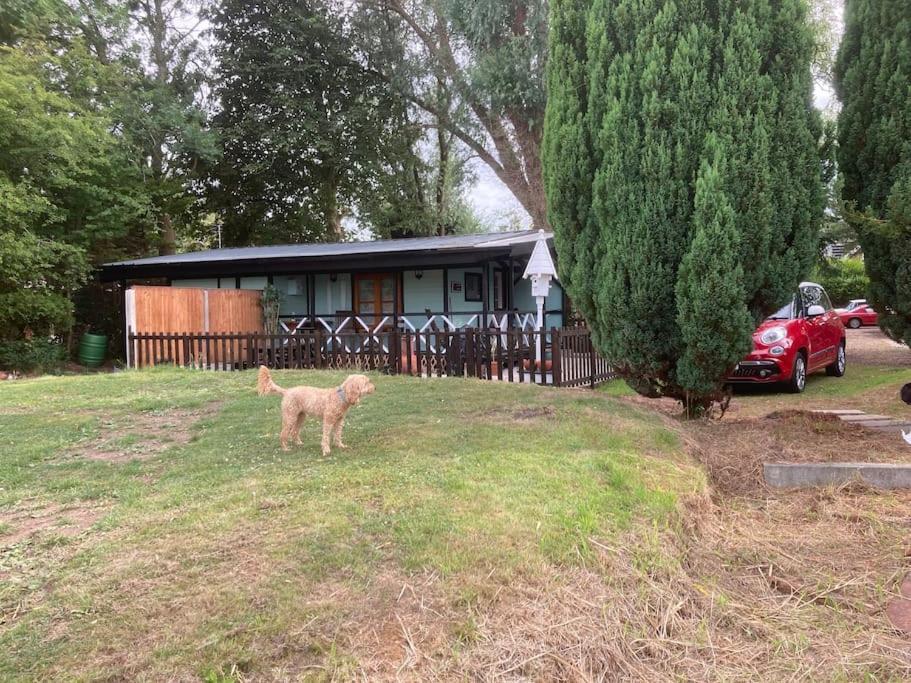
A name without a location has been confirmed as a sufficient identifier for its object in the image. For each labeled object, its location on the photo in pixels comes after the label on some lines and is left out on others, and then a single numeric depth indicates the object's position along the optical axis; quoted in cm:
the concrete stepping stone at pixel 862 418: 660
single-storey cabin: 1494
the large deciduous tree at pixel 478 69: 1767
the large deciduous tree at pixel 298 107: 2330
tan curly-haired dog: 457
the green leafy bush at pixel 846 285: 3078
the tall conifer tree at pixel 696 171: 547
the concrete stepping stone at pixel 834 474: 458
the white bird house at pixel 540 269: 1198
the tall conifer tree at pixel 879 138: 573
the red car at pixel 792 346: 947
